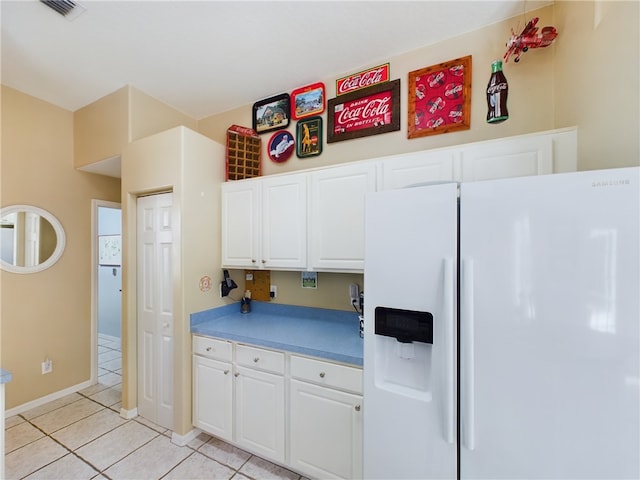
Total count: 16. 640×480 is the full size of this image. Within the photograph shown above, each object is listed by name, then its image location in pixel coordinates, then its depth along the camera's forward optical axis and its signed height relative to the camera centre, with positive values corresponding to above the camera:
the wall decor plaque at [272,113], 2.52 +1.17
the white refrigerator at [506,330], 0.81 -0.31
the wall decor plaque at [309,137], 2.38 +0.88
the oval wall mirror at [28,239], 2.50 -0.02
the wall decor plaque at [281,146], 2.49 +0.84
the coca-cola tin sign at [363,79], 2.14 +1.28
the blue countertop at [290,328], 1.67 -0.68
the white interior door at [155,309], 2.26 -0.61
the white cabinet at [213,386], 1.96 -1.10
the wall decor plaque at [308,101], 2.38 +1.21
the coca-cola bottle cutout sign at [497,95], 1.68 +0.88
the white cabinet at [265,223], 2.07 +0.12
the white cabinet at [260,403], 1.77 -1.10
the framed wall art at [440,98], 1.87 +0.99
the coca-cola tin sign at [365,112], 2.10 +1.00
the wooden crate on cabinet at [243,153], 2.45 +0.78
